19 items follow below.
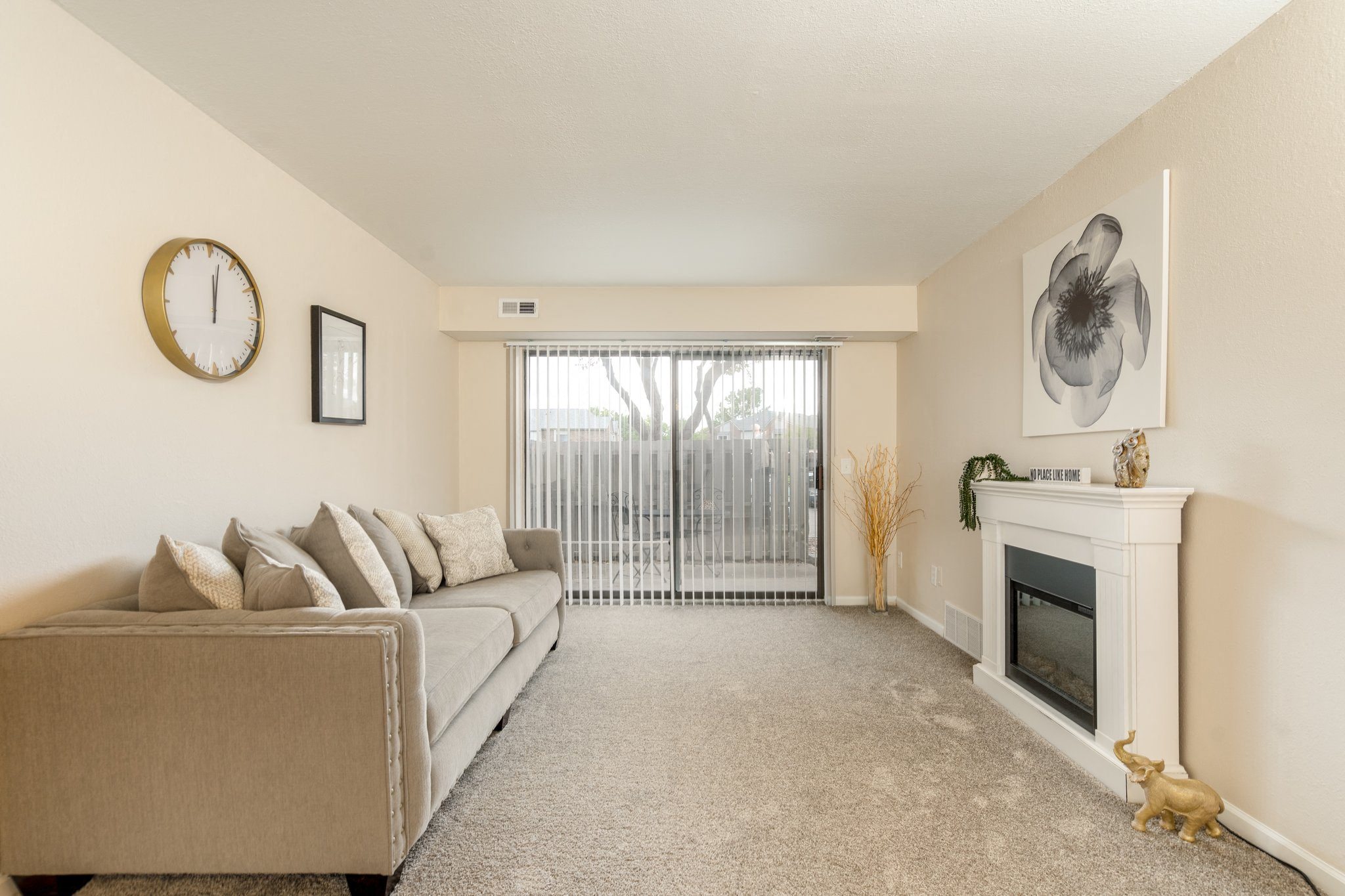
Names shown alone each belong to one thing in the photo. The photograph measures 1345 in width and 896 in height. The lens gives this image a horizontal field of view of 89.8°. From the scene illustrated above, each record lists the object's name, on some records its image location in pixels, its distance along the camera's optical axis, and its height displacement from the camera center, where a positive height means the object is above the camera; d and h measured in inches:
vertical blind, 215.8 -7.4
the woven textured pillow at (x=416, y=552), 133.6 -20.7
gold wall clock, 89.0 +20.2
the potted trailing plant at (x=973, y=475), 140.1 -5.5
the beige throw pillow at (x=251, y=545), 89.4 -13.1
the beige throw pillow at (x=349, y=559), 99.8 -16.7
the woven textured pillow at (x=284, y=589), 76.9 -16.2
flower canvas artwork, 97.2 +20.8
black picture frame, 127.3 +14.1
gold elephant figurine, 81.4 -42.8
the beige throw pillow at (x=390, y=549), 118.6 -18.0
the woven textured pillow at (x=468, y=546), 142.9 -21.3
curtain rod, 211.8 +33.3
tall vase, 206.8 -42.6
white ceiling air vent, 199.6 +42.0
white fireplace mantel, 91.8 -23.2
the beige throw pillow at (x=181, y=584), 77.9 -15.7
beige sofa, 67.8 -30.4
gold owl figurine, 93.0 -1.6
